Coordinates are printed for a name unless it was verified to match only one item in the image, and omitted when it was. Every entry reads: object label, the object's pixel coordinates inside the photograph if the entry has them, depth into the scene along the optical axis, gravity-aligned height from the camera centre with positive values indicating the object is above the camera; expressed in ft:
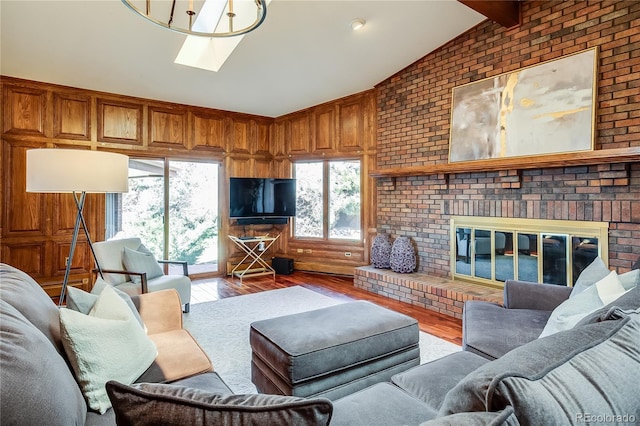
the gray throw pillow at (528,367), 2.10 -1.05
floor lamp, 7.03 +0.95
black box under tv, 18.69 -2.89
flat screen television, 18.28 +0.93
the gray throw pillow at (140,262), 11.22 -1.66
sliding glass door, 15.98 +0.18
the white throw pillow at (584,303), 4.97 -1.43
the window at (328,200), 17.89 +0.80
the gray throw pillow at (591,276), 6.36 -1.23
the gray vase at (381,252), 15.35 -1.80
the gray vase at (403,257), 14.40 -1.88
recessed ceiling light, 11.63 +6.76
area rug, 8.25 -3.68
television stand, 17.70 -2.35
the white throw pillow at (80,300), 5.00 -1.32
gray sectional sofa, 2.02 -1.19
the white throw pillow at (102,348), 4.02 -1.76
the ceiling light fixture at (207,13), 9.87 +6.49
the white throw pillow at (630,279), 5.41 -1.11
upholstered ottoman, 5.75 -2.54
